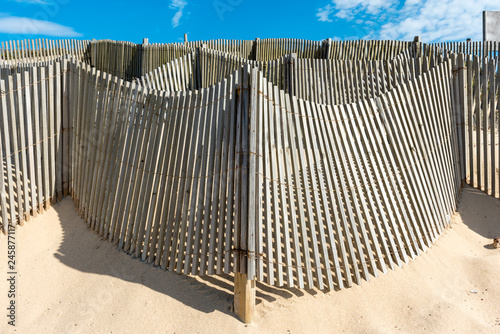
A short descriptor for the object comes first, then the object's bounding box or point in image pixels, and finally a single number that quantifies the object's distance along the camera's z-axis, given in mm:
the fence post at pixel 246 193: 3139
